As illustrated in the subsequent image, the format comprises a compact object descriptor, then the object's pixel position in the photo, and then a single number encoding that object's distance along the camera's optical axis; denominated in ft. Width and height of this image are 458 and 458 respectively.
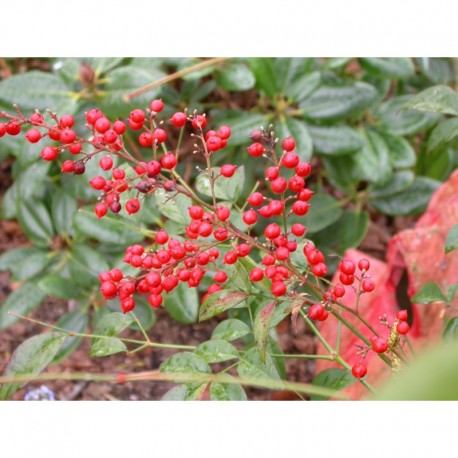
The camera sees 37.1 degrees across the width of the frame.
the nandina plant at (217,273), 2.30
